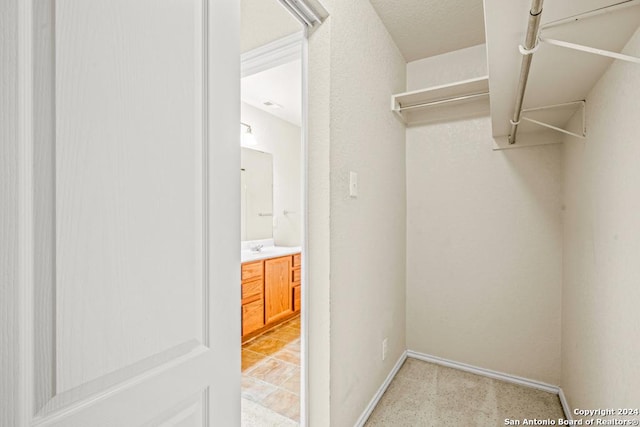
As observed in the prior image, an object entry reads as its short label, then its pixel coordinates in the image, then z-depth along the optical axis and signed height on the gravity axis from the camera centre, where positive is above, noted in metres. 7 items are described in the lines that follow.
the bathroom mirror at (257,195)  3.58 +0.22
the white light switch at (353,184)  1.56 +0.15
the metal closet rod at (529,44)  0.69 +0.47
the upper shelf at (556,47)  0.78 +0.54
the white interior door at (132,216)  0.51 -0.01
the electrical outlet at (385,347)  2.00 -0.92
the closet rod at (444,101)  2.04 +0.81
